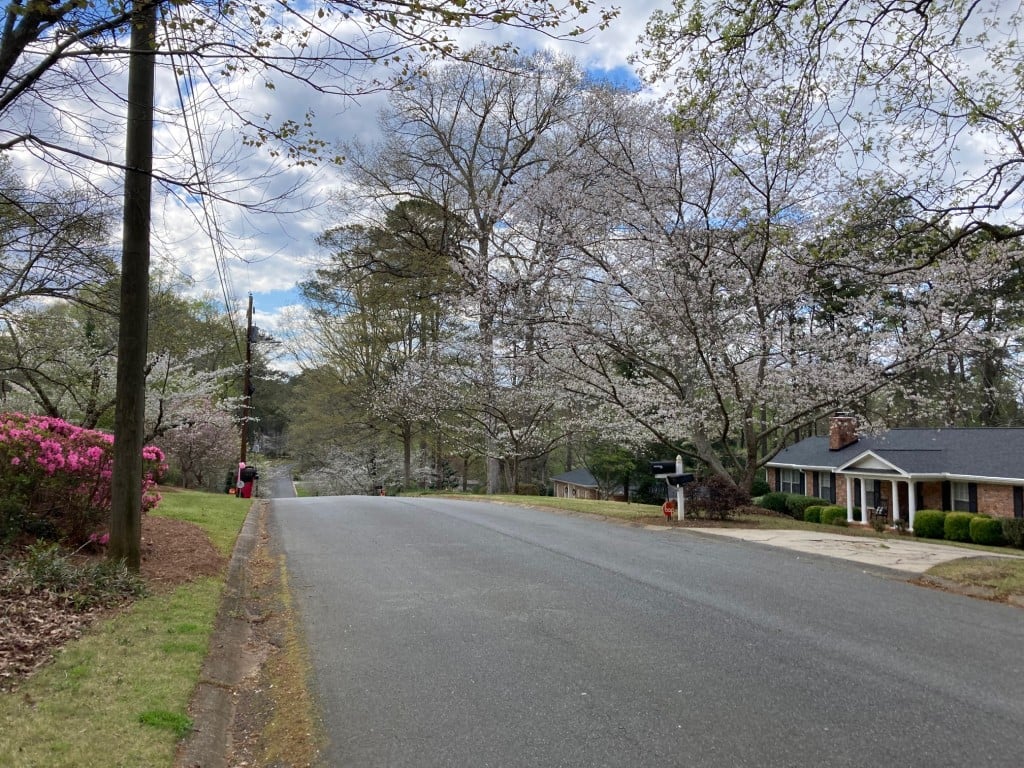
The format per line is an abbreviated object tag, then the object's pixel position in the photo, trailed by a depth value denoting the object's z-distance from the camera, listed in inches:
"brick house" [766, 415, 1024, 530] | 920.3
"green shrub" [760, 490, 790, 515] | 1231.5
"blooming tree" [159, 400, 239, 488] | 992.9
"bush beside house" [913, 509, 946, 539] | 914.1
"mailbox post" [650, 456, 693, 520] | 566.6
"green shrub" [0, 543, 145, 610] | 239.3
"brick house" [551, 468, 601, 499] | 1576.0
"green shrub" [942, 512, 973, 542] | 870.4
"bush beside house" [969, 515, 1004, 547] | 827.4
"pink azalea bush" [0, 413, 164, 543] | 295.0
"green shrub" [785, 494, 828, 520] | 1172.5
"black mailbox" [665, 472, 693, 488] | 565.3
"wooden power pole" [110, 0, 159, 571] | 275.9
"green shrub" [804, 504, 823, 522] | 1099.9
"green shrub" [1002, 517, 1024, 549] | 805.9
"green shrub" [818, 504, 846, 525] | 1075.3
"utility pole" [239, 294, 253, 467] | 1035.4
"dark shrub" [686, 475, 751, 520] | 577.0
